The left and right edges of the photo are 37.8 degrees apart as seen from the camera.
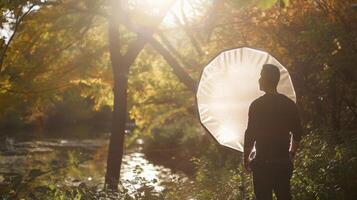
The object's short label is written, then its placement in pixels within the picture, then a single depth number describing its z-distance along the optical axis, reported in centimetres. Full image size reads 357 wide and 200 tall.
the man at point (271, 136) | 570
